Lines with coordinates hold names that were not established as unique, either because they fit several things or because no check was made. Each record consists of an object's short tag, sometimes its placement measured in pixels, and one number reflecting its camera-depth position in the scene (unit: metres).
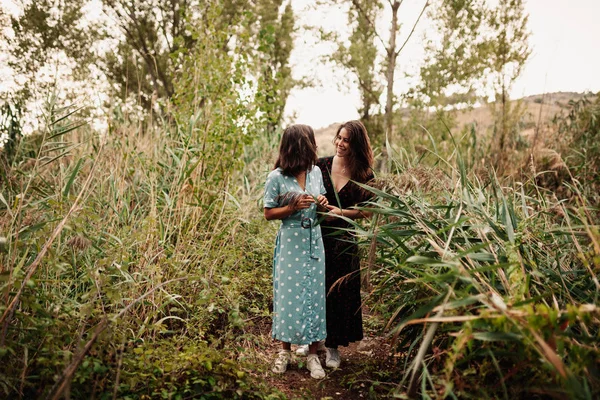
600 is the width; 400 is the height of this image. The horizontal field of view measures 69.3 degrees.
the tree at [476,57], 6.39
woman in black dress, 3.02
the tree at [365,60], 8.75
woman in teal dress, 2.79
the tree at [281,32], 13.48
